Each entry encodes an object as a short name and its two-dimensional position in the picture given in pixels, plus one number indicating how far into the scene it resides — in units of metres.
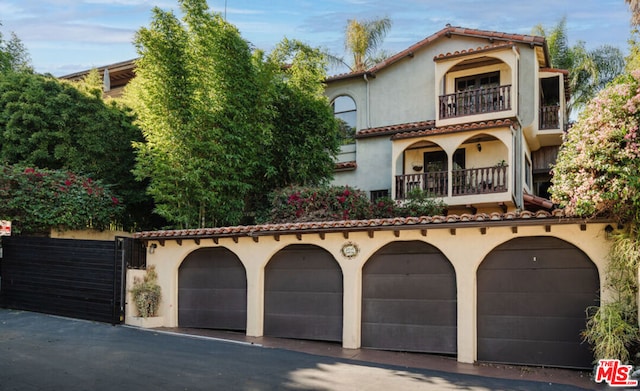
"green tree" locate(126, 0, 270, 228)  16.12
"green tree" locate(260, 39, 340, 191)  18.50
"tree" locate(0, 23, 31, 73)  28.41
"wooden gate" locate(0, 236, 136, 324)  14.81
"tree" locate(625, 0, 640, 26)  12.87
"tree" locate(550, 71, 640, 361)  9.33
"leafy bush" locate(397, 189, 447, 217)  18.09
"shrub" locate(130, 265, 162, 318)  14.77
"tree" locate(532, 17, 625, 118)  26.47
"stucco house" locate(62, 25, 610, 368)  11.00
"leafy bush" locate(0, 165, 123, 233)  16.75
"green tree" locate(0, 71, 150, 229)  19.27
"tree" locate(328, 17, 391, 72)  28.39
